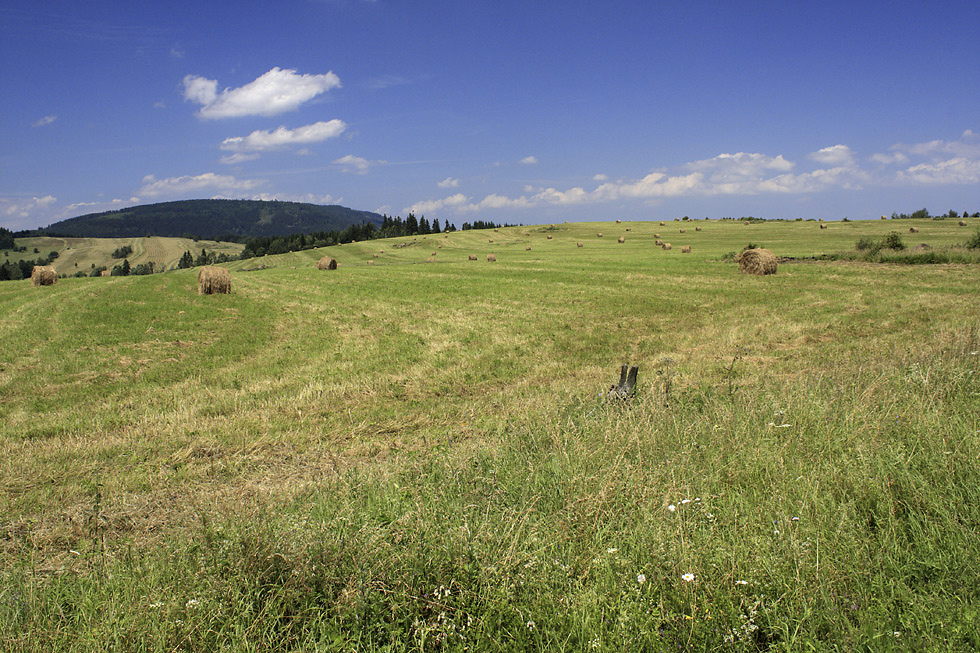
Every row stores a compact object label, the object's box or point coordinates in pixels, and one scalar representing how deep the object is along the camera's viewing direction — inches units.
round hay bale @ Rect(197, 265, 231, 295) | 1111.6
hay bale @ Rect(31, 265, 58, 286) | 1374.3
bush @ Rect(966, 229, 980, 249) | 1352.1
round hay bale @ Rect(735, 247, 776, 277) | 1294.3
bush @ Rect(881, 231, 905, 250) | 1473.9
